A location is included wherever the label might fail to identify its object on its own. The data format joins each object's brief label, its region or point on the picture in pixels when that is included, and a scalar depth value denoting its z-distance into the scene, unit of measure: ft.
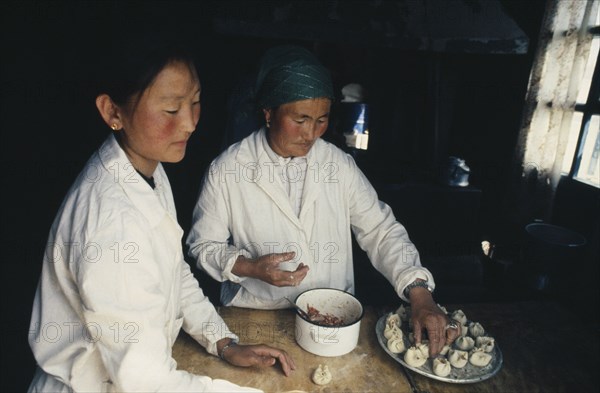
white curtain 14.25
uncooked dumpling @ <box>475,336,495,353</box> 5.52
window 14.53
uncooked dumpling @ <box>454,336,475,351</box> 5.65
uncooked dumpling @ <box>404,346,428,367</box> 5.23
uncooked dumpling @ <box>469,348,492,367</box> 5.33
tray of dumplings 5.14
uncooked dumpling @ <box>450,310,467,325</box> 6.12
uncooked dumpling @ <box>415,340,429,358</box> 5.34
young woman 3.60
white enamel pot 5.33
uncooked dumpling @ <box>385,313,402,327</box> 5.96
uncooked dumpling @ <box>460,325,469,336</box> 5.92
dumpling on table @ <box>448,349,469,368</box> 5.28
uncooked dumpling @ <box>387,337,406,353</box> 5.48
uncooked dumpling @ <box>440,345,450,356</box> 5.54
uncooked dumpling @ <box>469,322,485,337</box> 5.95
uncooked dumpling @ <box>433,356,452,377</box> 5.10
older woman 6.51
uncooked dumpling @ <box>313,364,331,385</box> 5.04
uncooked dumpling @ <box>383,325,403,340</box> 5.72
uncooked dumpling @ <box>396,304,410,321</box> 6.31
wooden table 5.14
